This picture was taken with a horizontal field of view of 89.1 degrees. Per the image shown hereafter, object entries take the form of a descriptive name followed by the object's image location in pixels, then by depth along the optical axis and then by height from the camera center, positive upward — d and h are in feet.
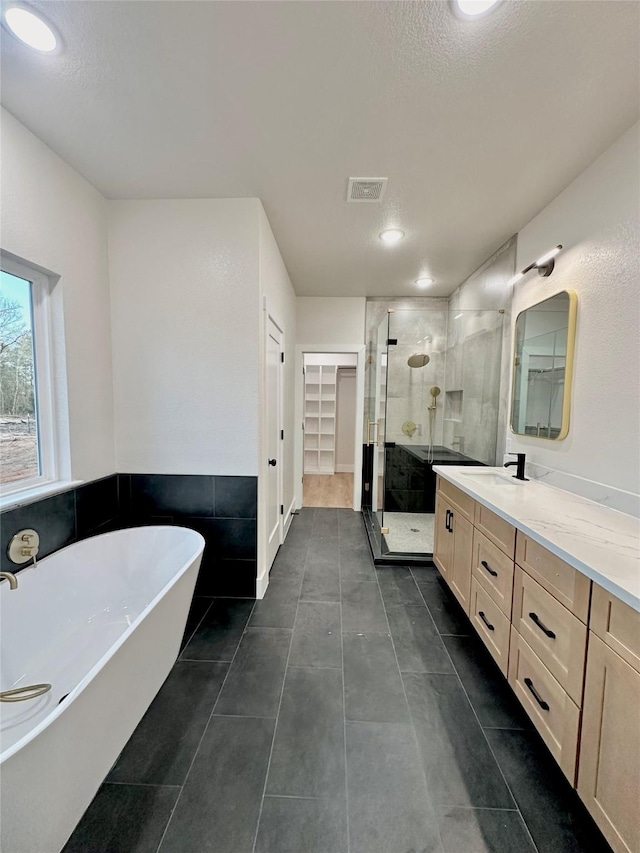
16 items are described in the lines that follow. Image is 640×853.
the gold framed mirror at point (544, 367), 6.10 +0.86
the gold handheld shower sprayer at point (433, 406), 12.95 +0.00
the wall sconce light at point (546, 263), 6.44 +3.00
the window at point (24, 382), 5.33 +0.29
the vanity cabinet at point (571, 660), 2.81 -2.81
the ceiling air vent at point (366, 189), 6.10 +4.19
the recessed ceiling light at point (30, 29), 3.50 +4.16
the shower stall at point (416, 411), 10.88 -0.18
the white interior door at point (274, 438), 8.41 -1.00
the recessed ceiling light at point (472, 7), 3.34 +4.15
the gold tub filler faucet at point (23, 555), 4.10 -2.40
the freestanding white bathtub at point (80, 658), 2.65 -3.30
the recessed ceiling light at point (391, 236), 8.00 +4.28
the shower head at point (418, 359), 12.88 +1.83
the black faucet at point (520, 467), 6.95 -1.27
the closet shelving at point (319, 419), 20.11 -0.93
